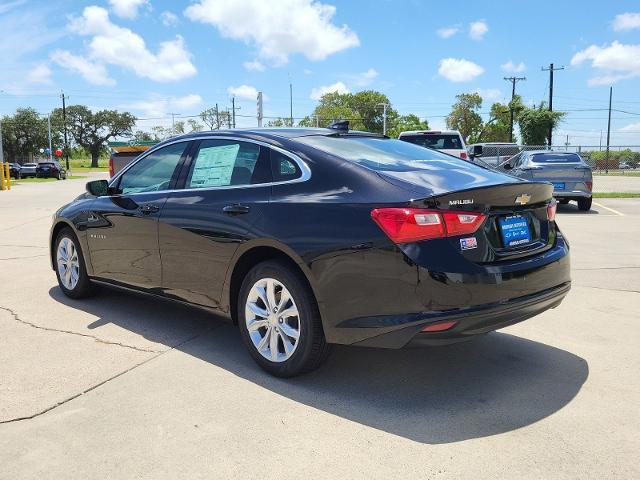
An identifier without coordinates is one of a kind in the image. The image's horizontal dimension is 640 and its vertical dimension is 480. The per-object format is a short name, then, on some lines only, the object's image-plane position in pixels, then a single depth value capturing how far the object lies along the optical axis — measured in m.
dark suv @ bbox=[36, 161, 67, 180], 47.69
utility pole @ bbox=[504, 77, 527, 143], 67.44
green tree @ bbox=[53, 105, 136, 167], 101.25
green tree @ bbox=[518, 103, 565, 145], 52.50
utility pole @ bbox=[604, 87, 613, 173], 72.69
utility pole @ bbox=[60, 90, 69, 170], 85.33
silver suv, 14.05
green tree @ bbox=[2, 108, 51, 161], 80.00
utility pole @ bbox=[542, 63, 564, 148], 52.78
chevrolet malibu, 3.08
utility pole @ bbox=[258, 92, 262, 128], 37.06
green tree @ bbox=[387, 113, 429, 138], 102.00
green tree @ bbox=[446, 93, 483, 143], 87.31
